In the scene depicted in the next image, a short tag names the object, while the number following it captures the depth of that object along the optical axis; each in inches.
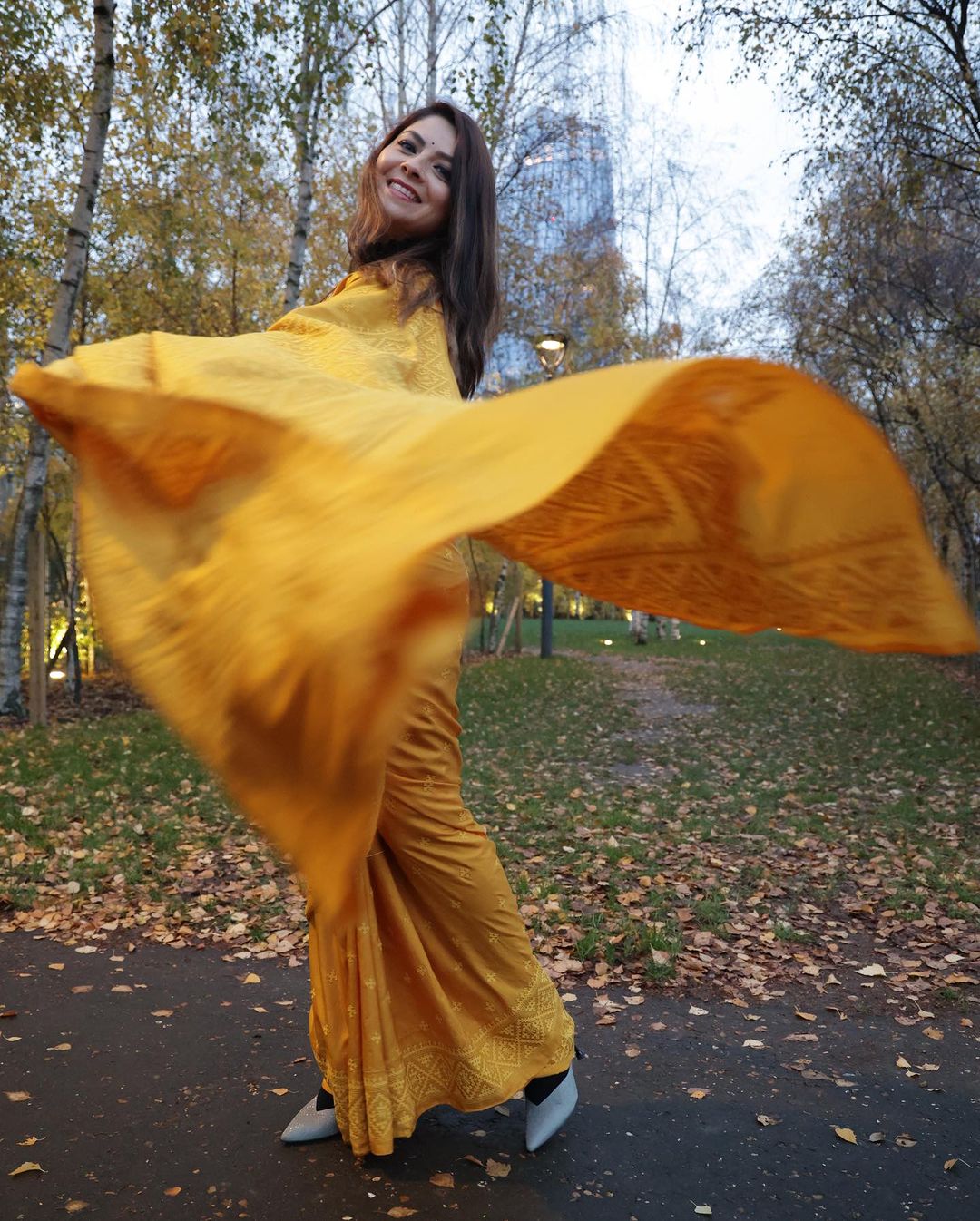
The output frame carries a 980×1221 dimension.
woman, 89.2
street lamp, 634.8
